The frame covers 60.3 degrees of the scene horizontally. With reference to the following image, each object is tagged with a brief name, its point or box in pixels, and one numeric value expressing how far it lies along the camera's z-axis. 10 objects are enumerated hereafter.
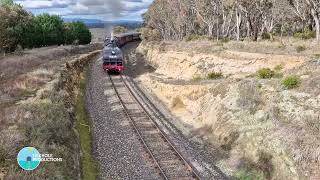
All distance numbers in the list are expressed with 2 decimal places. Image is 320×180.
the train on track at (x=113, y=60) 34.01
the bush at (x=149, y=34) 73.09
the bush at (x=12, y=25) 47.36
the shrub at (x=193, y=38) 45.09
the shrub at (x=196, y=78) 27.87
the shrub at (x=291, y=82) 18.40
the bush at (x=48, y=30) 57.30
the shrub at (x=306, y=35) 31.66
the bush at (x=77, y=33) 68.02
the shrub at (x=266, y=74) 22.14
